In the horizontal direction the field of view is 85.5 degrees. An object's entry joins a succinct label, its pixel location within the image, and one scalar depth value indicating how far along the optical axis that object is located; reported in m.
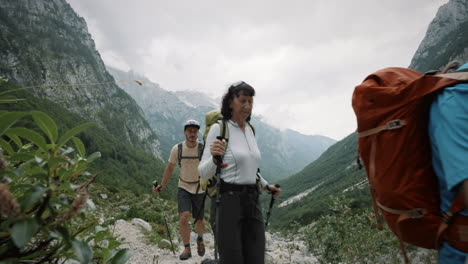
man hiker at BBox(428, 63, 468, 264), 1.17
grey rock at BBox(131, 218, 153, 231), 8.52
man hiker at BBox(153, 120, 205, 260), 5.00
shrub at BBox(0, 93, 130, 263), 0.56
